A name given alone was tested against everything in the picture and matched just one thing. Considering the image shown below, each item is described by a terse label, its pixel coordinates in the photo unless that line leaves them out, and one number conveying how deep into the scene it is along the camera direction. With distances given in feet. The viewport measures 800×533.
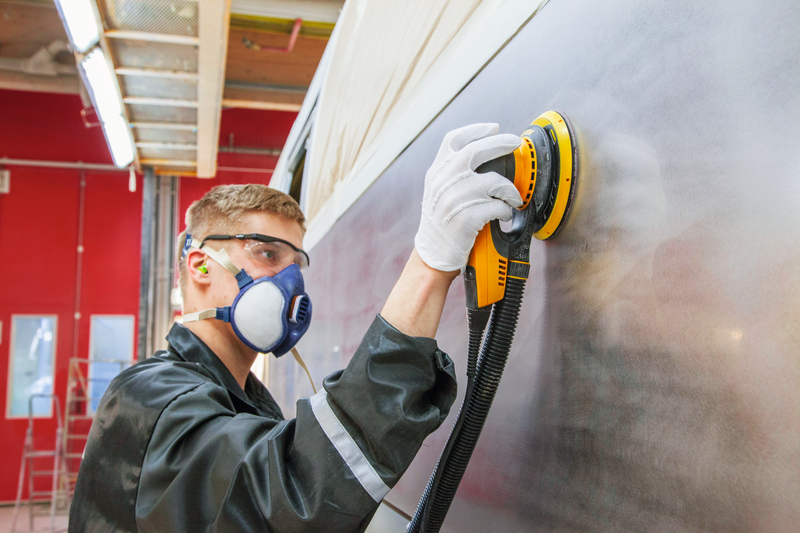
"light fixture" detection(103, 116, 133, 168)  15.92
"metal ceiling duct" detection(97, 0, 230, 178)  11.39
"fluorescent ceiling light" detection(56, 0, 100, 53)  10.52
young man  2.35
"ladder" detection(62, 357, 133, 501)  22.66
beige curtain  3.76
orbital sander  2.45
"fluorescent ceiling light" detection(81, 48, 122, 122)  12.43
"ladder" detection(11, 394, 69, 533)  20.23
